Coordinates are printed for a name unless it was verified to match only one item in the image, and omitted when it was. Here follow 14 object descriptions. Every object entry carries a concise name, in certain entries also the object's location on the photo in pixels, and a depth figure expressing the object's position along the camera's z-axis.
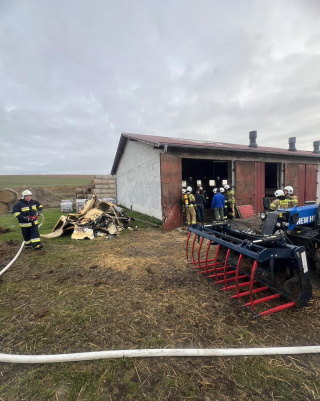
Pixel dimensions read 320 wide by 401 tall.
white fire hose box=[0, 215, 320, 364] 2.24
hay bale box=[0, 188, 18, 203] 15.87
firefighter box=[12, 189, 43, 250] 6.20
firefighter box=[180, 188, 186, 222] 9.60
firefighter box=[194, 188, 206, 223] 10.47
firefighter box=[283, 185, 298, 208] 5.36
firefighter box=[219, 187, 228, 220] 11.27
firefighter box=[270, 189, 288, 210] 5.05
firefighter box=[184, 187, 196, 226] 9.27
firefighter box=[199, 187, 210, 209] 16.49
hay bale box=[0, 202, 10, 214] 16.02
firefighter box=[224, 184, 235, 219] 10.98
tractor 3.87
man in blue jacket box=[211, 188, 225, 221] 9.84
